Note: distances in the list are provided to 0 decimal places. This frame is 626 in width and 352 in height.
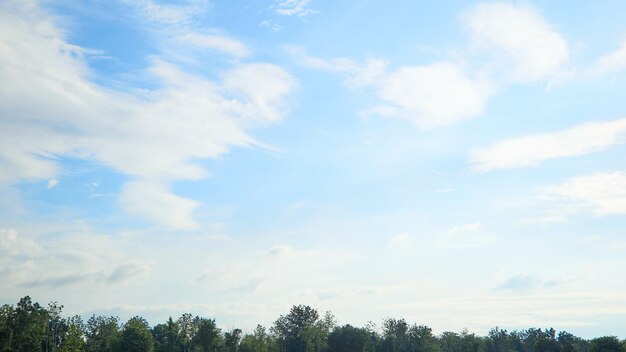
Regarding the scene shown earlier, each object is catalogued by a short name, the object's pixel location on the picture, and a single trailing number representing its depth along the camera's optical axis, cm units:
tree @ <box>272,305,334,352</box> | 18838
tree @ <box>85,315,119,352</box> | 16384
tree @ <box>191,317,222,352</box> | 15125
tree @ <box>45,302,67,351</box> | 13862
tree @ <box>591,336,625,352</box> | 13862
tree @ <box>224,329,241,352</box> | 16319
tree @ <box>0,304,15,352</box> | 11807
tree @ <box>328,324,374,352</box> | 19400
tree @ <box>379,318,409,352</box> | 19388
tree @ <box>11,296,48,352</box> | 12125
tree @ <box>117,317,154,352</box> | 14488
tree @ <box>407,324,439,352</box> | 19062
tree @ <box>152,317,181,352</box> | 16362
